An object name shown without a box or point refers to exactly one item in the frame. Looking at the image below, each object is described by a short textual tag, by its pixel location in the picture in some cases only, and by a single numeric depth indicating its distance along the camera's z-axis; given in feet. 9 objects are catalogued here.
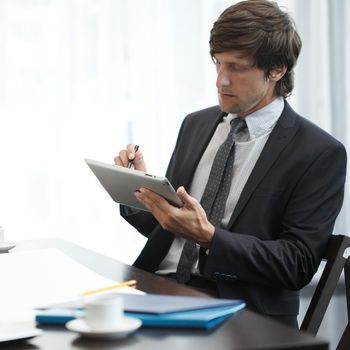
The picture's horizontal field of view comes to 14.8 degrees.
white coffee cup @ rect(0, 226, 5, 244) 10.78
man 10.38
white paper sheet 8.31
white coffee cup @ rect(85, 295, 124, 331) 7.29
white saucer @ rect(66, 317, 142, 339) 7.25
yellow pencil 8.33
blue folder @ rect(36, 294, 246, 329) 7.53
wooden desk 7.21
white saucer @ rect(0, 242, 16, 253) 10.56
